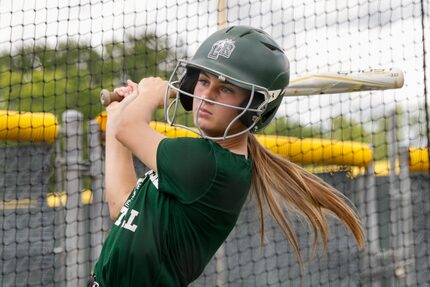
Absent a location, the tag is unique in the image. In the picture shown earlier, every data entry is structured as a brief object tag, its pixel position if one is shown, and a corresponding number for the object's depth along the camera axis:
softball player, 4.50
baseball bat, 6.28
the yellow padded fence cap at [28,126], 8.55
